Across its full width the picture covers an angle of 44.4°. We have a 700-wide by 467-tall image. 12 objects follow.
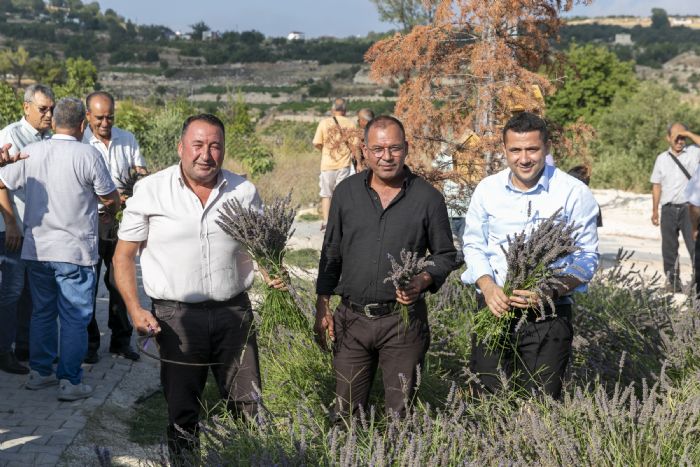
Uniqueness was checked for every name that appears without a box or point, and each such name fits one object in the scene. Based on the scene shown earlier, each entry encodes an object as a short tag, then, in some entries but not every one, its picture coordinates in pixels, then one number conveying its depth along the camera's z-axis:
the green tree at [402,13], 29.19
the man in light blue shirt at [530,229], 4.24
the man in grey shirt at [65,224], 5.84
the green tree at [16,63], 64.56
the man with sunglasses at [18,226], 6.24
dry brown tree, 7.40
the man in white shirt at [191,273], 4.29
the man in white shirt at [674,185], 10.17
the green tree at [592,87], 33.75
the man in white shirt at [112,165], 6.76
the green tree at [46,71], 56.28
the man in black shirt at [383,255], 4.24
